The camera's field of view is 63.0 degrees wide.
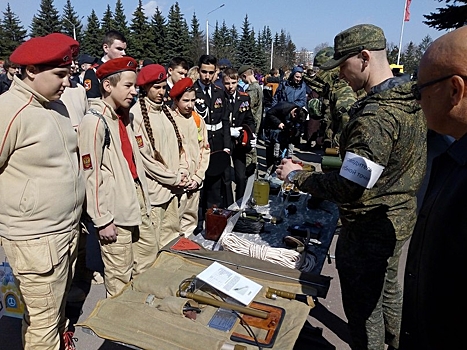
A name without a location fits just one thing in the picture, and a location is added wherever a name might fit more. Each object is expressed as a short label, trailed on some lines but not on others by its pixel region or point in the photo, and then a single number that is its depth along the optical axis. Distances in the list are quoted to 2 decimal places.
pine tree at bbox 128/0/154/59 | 40.69
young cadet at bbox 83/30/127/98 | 4.50
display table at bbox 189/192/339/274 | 2.46
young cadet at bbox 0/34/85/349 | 1.98
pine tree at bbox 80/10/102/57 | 41.94
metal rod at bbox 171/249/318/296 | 1.95
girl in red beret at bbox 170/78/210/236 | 3.81
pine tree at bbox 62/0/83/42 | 43.72
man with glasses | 1.04
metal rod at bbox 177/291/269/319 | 1.71
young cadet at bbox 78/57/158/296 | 2.43
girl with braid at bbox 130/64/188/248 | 3.28
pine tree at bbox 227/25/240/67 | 44.96
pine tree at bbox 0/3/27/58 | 39.44
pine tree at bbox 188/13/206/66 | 39.19
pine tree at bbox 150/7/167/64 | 41.31
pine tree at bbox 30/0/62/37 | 41.97
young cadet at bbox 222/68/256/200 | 5.27
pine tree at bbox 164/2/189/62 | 41.31
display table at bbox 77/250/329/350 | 1.55
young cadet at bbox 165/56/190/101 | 4.91
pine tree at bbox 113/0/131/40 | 43.97
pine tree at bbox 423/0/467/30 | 18.16
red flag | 23.39
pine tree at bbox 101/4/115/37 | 43.31
